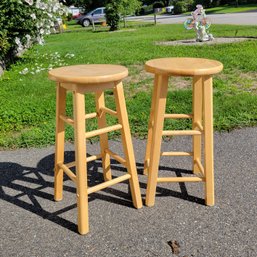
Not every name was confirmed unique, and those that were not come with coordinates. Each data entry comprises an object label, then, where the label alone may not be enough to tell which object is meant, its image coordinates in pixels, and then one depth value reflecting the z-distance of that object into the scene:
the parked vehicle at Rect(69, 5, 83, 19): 36.06
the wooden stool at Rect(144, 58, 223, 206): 2.13
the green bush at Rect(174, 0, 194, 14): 35.97
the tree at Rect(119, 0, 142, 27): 18.18
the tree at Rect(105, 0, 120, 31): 17.80
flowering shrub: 7.07
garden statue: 9.70
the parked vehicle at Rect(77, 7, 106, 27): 25.95
